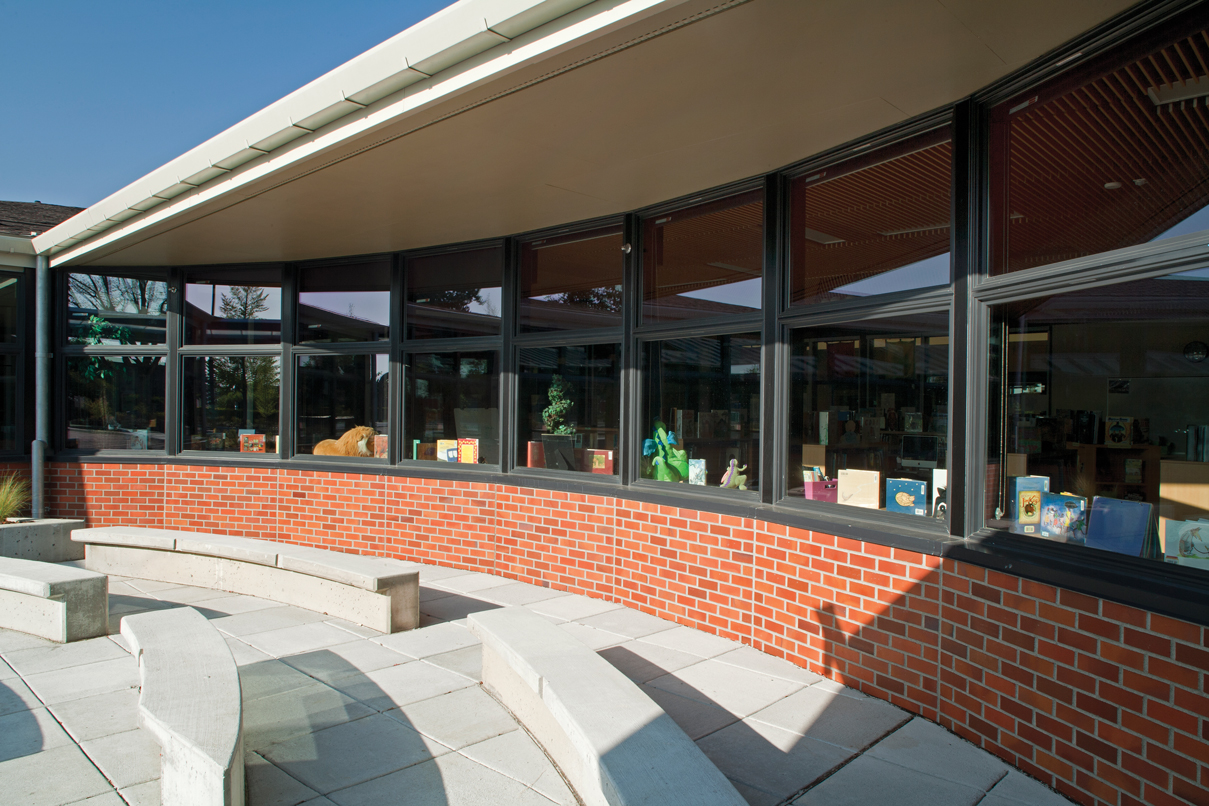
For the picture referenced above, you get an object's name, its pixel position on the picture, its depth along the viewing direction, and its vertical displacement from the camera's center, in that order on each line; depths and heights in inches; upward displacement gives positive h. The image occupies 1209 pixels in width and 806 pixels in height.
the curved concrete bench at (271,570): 193.8 -51.4
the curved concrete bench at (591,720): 90.3 -46.9
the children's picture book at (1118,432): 113.3 -4.2
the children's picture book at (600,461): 231.5 -18.6
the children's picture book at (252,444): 312.7 -18.1
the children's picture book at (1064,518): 120.6 -18.9
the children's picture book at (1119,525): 110.7 -18.7
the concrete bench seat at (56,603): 186.2 -52.3
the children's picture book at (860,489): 159.8 -18.8
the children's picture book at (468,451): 271.0 -18.1
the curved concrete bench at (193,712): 90.3 -44.6
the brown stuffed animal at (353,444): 296.7 -17.4
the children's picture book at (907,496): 149.9 -19.1
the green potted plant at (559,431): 245.0 -9.4
